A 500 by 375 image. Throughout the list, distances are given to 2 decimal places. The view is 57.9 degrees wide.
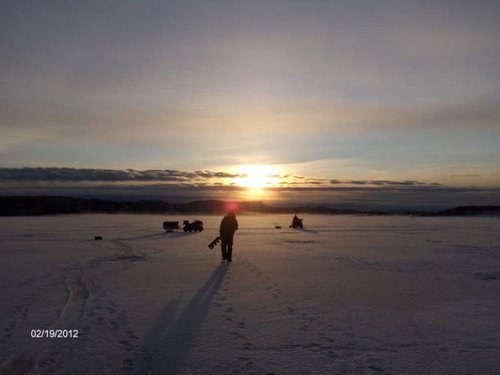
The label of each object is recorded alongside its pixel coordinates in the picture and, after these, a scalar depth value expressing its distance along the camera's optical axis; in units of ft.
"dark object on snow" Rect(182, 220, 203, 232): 97.86
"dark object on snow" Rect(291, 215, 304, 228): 111.86
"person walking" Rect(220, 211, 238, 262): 49.60
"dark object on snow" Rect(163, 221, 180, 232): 98.12
